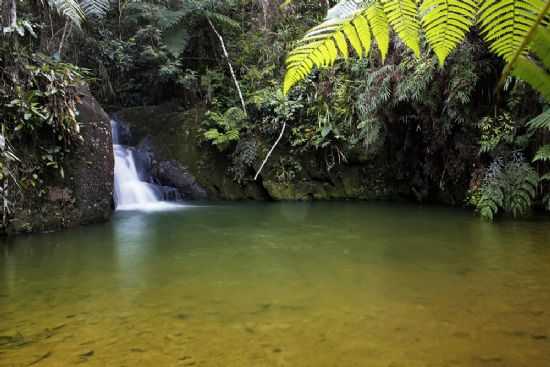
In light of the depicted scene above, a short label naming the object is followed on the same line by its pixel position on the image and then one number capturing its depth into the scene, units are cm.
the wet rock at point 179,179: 984
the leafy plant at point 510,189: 557
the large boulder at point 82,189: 561
